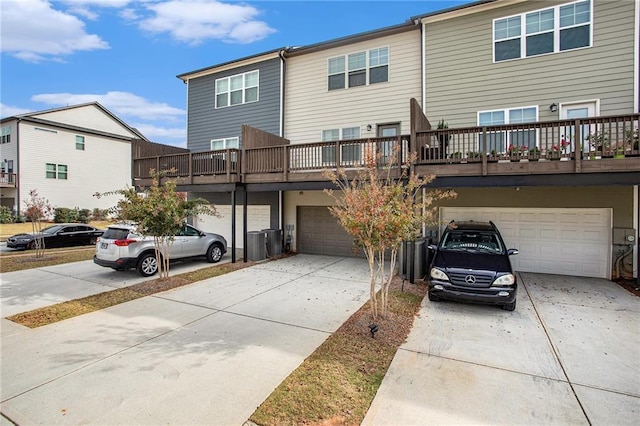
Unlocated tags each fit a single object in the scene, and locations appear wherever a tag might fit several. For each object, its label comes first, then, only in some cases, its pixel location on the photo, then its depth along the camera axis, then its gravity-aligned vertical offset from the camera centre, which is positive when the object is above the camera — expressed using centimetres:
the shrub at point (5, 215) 2225 -59
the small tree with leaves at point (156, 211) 776 -10
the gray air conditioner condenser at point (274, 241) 1217 -133
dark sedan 1438 -143
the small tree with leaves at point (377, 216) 488 -13
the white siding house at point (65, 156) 2303 +402
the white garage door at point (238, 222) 1430 -68
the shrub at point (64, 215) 2342 -61
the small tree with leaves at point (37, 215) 1251 -34
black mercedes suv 598 -126
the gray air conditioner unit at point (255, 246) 1138 -138
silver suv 860 -121
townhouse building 765 +289
